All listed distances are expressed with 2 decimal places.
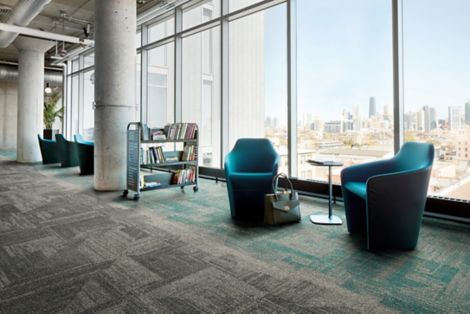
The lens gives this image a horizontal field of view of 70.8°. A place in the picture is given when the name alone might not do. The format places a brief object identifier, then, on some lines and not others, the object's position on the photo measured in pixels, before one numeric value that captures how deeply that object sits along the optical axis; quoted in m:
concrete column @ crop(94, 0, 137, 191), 5.29
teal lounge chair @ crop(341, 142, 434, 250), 2.68
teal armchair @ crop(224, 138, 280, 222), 3.70
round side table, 3.52
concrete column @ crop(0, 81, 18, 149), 14.78
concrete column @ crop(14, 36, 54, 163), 9.69
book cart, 4.88
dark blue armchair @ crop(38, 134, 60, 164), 8.88
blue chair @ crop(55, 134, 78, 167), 8.24
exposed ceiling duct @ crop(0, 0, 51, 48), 5.87
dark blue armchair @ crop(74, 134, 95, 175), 7.06
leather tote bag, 3.46
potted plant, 12.15
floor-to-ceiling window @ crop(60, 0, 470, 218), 3.89
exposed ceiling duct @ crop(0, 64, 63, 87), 12.42
